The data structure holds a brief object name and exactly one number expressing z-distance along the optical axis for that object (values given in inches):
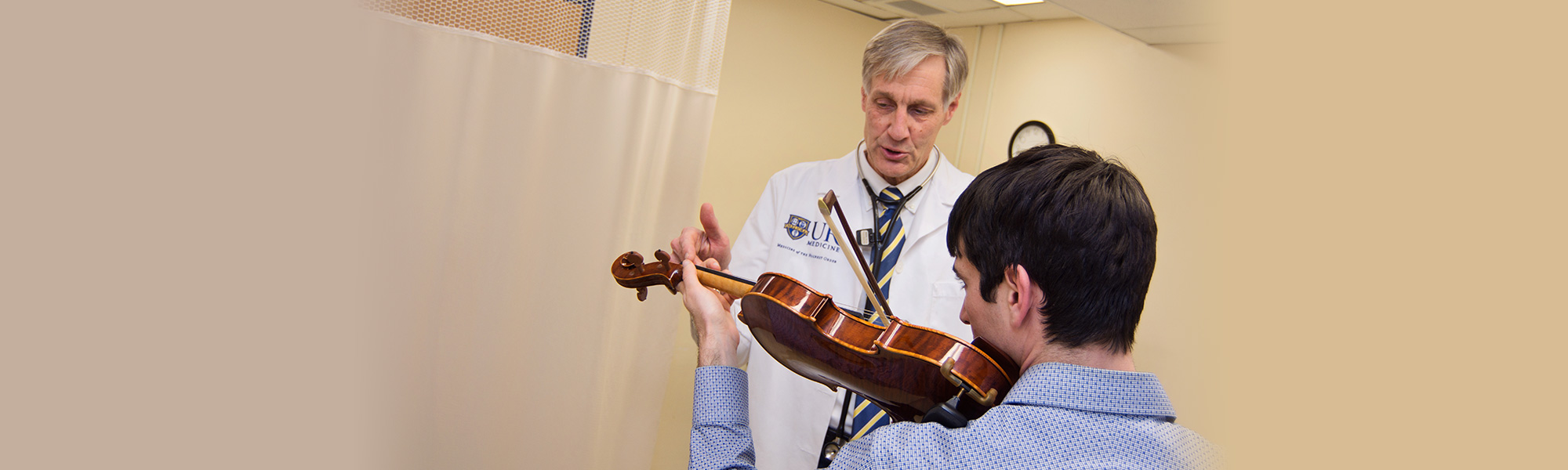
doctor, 63.0
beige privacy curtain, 63.6
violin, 37.0
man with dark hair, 31.0
